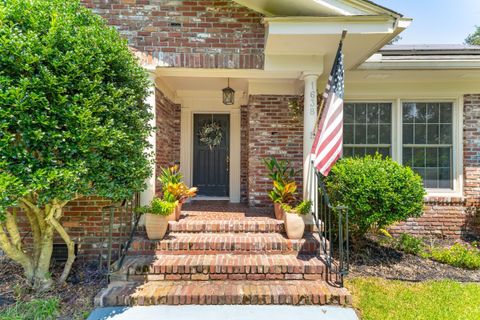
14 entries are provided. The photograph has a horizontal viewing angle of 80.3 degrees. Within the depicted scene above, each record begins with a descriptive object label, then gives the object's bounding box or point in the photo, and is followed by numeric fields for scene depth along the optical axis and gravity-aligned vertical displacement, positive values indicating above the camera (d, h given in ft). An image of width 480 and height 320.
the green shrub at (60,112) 9.01 +1.64
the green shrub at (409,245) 15.93 -4.74
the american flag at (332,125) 11.68 +1.49
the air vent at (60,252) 14.23 -4.64
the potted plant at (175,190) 14.28 -1.53
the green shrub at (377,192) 13.51 -1.50
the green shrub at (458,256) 14.37 -4.97
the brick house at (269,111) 12.03 +3.36
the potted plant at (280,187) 14.61 -1.35
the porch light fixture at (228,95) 17.66 +4.09
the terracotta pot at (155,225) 13.03 -2.97
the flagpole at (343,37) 11.94 +5.31
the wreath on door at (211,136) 21.77 +1.88
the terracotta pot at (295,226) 13.09 -2.99
